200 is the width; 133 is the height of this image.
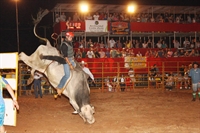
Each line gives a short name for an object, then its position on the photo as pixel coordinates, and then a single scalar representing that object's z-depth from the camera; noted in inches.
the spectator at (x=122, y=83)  723.9
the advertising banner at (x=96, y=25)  915.4
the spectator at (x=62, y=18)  922.1
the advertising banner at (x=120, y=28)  938.1
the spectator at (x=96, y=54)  850.0
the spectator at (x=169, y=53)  916.3
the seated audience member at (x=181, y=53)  933.4
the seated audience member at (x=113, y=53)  864.3
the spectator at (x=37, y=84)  618.3
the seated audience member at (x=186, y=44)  998.8
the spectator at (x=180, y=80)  753.9
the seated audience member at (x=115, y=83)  734.3
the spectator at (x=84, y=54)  838.5
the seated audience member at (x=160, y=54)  909.7
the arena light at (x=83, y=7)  914.1
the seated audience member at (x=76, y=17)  918.6
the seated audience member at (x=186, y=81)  768.8
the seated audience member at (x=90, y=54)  842.8
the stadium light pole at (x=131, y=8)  950.3
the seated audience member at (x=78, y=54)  829.8
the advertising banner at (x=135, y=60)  852.6
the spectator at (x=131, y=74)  737.0
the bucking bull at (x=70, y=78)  324.8
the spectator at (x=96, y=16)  919.0
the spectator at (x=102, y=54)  860.0
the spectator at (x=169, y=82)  727.7
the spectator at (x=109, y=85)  730.4
